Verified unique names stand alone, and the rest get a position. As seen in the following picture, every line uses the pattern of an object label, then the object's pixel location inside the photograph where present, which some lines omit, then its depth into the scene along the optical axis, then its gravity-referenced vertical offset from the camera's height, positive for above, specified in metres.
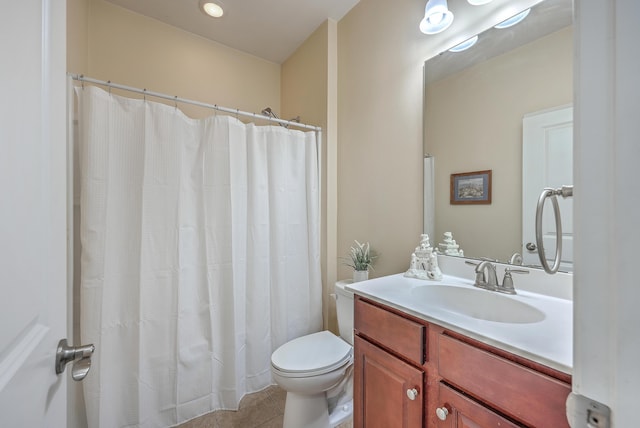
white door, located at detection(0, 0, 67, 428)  0.35 +0.00
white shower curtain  1.32 -0.27
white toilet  1.29 -0.83
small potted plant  1.65 -0.33
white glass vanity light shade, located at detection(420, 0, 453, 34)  1.26 +0.99
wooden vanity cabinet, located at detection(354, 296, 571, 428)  0.62 -0.51
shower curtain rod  1.27 +0.67
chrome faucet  1.10 -0.29
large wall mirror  1.01 +0.46
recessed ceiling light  1.81 +1.49
